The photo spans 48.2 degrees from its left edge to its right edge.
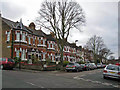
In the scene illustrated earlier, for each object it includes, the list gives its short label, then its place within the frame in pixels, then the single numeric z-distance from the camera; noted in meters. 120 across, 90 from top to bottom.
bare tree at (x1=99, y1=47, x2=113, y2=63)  59.84
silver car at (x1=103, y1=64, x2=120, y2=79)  12.90
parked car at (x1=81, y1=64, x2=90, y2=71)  27.61
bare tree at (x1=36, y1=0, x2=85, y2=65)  24.41
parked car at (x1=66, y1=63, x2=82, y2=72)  21.97
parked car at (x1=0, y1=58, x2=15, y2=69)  18.58
